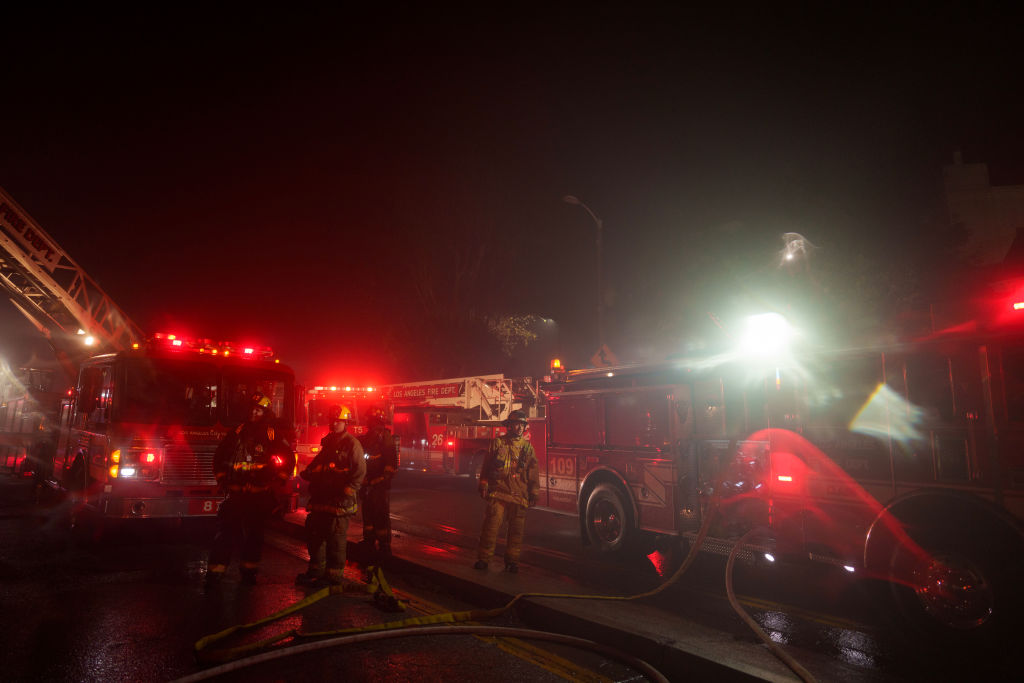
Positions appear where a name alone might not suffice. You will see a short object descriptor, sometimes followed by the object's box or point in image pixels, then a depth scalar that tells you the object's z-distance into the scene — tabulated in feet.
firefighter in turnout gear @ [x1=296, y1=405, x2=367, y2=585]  20.11
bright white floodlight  19.94
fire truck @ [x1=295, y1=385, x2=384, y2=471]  55.52
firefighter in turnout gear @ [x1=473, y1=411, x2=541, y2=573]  21.63
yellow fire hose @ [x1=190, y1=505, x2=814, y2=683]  12.98
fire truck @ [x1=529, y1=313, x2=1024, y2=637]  14.90
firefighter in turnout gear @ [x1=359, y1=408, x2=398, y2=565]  22.38
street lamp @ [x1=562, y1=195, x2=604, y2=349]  52.80
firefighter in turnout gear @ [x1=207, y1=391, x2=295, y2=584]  19.95
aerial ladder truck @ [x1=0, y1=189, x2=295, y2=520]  23.86
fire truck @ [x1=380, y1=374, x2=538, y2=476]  55.93
